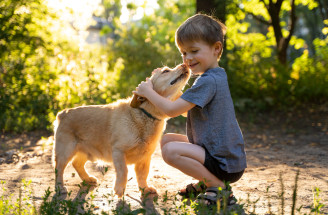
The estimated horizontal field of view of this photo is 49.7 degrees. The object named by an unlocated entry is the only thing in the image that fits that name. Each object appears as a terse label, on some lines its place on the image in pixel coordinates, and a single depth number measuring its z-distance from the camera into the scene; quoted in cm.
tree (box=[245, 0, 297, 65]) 921
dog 340
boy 306
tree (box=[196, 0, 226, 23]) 780
